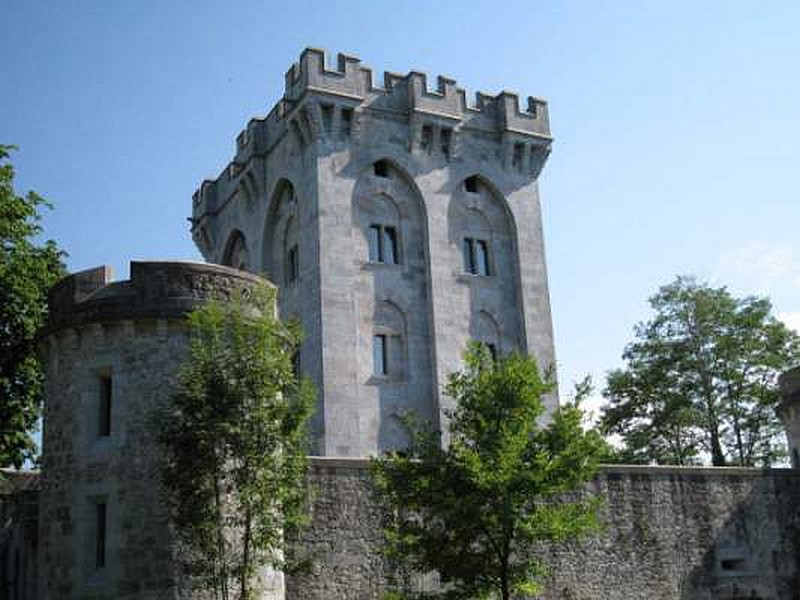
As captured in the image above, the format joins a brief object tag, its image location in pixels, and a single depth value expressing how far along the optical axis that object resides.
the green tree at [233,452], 17.34
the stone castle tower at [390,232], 36.84
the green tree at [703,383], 44.06
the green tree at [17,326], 25.14
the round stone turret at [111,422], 18.02
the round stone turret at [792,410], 31.48
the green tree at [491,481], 20.22
